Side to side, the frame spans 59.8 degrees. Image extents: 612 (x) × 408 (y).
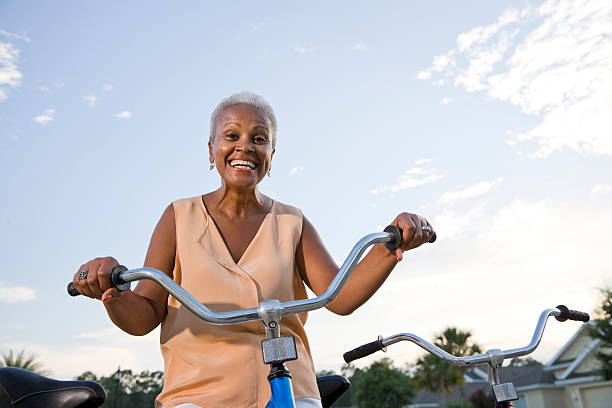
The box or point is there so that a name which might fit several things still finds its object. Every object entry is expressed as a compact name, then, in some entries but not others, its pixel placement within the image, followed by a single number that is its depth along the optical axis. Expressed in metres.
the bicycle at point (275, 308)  1.39
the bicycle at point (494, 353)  2.22
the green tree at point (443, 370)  37.69
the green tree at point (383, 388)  45.69
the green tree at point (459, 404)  35.94
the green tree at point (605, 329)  25.59
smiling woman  1.89
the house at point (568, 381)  31.81
